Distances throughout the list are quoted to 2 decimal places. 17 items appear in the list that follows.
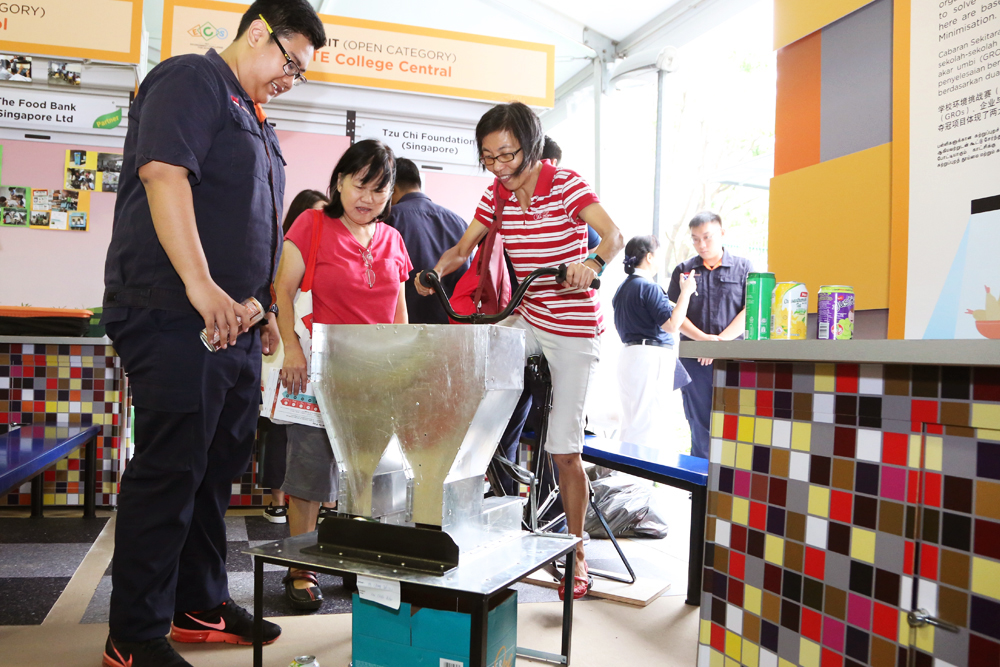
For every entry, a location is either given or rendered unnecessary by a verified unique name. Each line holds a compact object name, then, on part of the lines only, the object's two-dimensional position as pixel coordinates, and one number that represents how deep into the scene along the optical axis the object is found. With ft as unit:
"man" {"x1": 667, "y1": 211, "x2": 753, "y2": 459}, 13.29
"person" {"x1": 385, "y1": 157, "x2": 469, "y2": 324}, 9.13
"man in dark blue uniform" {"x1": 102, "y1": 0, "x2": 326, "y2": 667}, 5.01
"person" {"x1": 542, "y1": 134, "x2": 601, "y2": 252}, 9.57
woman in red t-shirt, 6.88
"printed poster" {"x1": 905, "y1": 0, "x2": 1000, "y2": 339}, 4.98
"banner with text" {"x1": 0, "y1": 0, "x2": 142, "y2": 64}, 11.45
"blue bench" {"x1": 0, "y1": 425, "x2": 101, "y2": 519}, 7.00
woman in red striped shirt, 6.79
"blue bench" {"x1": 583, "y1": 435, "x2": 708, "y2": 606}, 7.54
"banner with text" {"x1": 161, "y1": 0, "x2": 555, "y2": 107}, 11.75
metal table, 4.12
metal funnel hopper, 4.48
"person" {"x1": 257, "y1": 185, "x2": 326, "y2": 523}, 8.13
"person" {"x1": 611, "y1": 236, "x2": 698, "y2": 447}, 13.16
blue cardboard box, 4.60
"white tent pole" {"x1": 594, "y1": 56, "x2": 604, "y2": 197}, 18.19
